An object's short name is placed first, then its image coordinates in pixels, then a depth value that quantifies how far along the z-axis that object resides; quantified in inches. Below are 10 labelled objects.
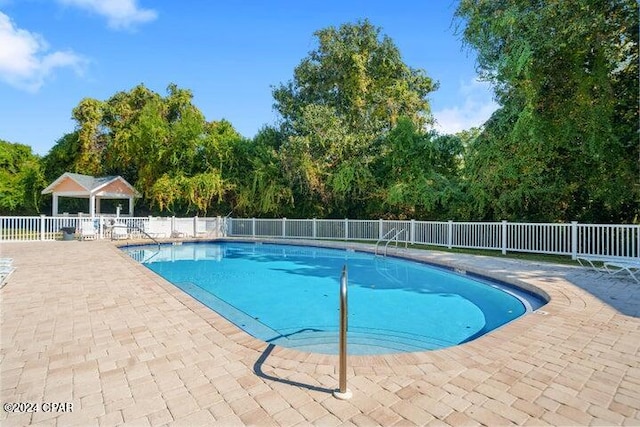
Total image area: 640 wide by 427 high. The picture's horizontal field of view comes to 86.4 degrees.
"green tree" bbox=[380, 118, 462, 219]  584.4
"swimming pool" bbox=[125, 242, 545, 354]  197.5
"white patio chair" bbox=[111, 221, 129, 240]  614.5
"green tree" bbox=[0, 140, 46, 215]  959.0
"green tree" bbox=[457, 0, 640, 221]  343.6
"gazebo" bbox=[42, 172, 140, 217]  720.3
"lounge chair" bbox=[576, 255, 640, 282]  267.1
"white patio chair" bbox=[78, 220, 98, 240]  596.7
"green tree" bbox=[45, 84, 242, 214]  728.3
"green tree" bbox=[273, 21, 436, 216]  666.2
